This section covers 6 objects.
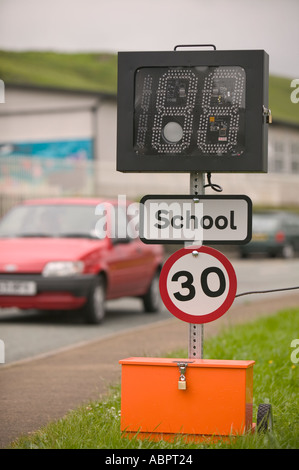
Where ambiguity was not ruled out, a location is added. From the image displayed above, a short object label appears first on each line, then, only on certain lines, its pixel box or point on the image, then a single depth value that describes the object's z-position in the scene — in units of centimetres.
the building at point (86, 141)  7487
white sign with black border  1041
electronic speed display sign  999
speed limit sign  1034
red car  2470
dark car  6162
